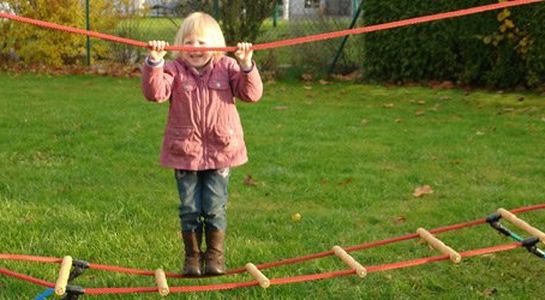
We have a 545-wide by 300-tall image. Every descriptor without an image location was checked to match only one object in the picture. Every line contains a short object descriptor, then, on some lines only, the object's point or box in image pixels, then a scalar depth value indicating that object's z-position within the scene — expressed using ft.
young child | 12.34
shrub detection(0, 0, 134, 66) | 47.70
